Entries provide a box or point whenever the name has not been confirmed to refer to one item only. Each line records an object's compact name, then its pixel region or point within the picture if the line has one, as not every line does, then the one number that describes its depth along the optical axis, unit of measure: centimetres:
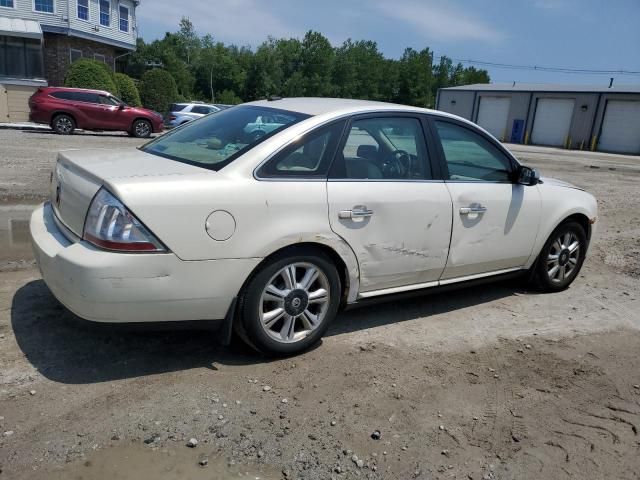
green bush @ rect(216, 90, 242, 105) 5651
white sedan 298
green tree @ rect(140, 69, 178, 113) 3216
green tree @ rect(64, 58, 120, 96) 2594
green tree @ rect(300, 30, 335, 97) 6694
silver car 2280
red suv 1942
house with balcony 2680
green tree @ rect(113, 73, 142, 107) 2900
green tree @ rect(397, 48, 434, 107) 7250
